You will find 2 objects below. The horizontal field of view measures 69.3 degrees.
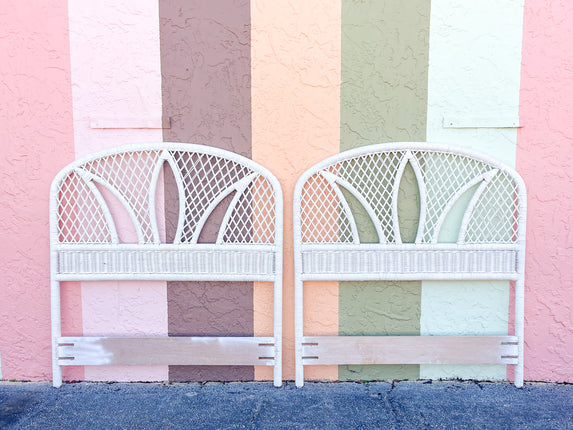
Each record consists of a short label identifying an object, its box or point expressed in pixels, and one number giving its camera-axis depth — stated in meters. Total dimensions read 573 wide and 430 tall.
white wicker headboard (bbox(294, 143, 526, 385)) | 2.43
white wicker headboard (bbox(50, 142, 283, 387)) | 2.43
